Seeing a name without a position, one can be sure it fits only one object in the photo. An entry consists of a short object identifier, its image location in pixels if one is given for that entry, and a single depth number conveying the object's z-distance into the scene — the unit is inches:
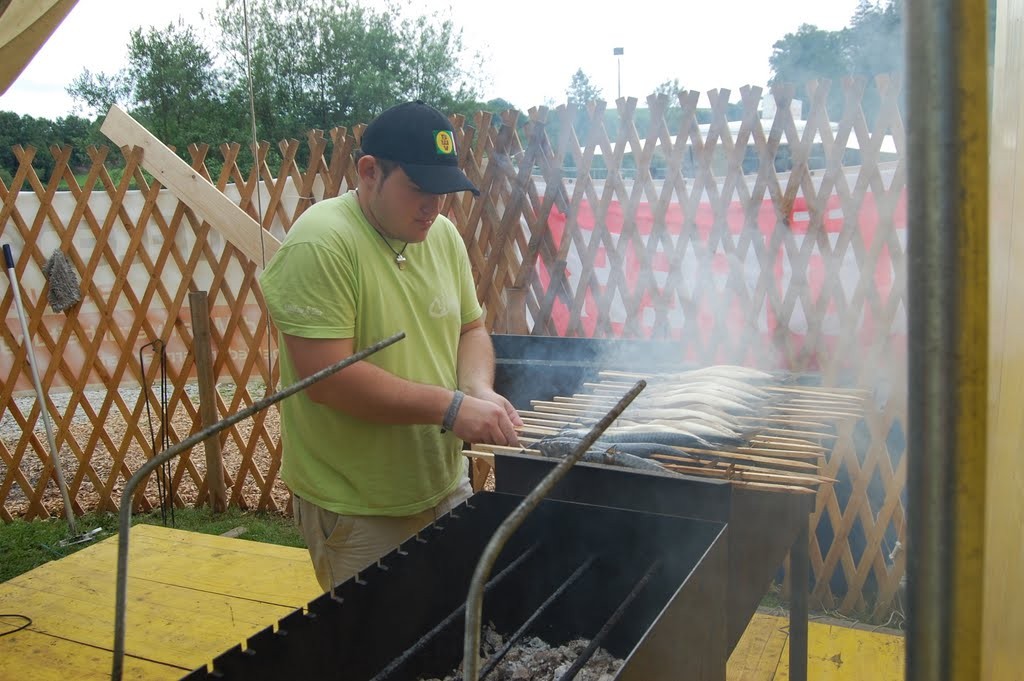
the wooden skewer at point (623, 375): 105.1
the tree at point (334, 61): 917.8
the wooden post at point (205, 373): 186.1
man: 74.4
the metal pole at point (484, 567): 23.6
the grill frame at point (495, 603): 49.9
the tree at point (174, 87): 831.1
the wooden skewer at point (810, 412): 87.4
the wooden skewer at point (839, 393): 94.7
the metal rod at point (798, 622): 97.2
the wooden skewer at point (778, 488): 65.9
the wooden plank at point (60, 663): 110.3
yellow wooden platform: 113.6
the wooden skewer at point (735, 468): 69.2
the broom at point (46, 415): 182.2
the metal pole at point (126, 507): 30.3
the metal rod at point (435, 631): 53.2
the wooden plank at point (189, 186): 178.5
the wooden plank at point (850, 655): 112.1
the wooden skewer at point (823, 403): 92.4
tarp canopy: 94.5
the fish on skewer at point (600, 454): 70.1
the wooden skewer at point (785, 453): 74.9
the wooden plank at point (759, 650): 113.7
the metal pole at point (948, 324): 12.3
